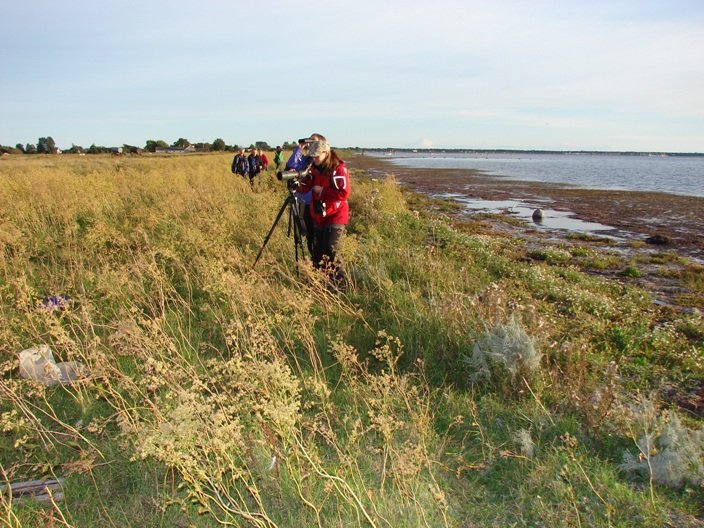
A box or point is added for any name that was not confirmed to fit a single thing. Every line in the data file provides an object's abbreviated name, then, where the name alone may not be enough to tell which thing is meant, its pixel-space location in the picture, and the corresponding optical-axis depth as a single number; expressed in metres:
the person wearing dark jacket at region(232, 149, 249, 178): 17.32
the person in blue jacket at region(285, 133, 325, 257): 6.00
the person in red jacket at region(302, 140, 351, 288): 5.26
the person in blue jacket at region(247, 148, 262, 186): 16.78
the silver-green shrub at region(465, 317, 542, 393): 3.50
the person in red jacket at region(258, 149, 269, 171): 17.81
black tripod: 5.68
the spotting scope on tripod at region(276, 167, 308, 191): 5.38
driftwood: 2.55
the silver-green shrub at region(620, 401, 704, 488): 2.60
